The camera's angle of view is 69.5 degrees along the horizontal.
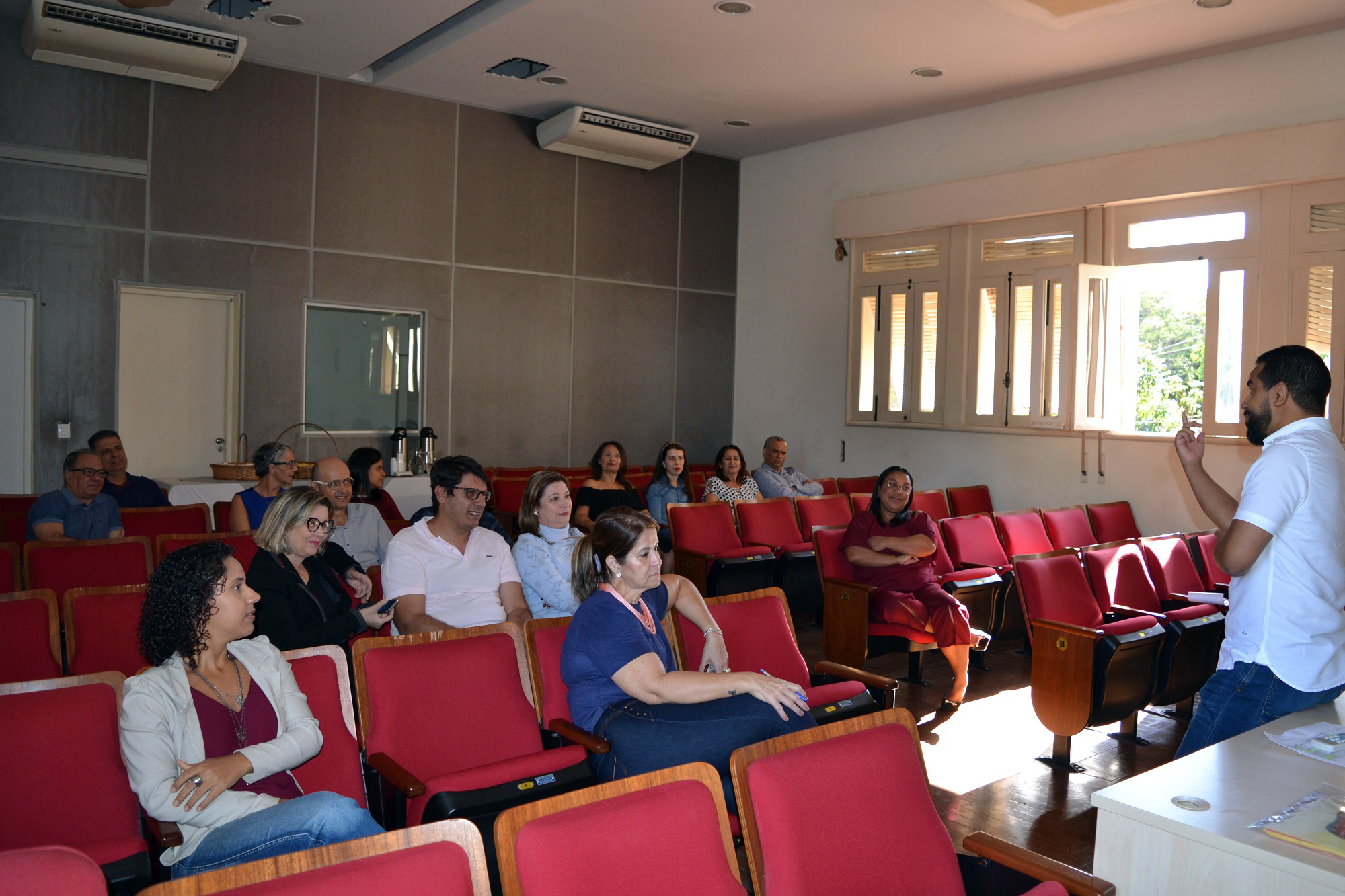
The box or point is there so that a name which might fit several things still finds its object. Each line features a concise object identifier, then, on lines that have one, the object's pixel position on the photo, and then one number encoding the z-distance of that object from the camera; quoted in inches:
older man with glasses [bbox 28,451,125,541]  194.5
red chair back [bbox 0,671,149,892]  83.7
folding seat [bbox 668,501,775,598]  225.6
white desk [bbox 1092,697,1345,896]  68.2
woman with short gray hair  191.5
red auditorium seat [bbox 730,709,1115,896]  71.1
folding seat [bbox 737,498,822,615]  239.0
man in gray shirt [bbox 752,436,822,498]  310.8
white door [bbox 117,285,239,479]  299.7
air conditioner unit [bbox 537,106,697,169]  347.9
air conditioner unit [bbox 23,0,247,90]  257.1
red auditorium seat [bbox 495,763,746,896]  60.9
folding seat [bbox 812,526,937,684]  192.2
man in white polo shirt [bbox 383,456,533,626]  138.6
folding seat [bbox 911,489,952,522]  285.9
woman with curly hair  79.3
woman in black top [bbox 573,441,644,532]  246.4
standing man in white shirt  96.0
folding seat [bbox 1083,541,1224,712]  169.3
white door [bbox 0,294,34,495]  279.0
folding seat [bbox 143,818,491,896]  54.8
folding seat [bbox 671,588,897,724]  126.4
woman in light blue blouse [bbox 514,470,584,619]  151.8
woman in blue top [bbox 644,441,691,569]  272.4
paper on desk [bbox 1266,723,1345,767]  86.7
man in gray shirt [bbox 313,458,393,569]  177.3
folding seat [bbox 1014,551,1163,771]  155.9
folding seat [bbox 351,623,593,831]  95.6
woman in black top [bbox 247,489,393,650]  121.3
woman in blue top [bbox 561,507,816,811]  98.3
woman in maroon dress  187.2
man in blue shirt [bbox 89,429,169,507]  229.6
